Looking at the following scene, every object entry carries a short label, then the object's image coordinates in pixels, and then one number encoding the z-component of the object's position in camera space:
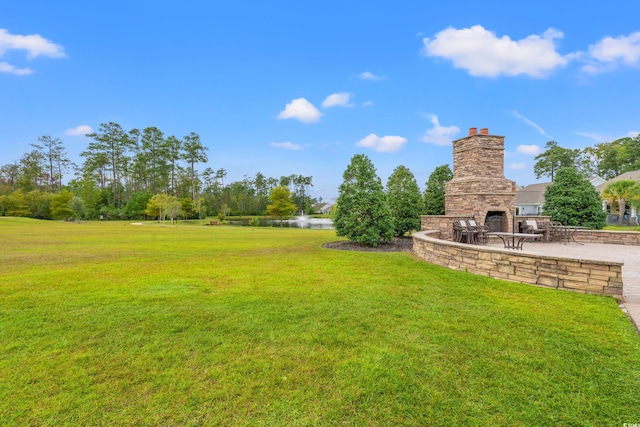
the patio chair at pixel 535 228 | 10.64
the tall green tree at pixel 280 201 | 41.38
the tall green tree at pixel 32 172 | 43.59
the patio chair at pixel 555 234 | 10.76
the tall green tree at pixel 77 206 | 34.53
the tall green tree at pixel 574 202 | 12.45
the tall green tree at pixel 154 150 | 48.31
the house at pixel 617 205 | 25.48
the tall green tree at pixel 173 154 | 49.12
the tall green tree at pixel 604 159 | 41.03
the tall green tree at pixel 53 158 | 47.06
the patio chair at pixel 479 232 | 9.26
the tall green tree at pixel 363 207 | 10.73
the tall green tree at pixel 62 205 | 35.75
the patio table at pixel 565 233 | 10.56
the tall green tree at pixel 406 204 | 12.87
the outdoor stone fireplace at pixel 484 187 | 10.74
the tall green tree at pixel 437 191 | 13.04
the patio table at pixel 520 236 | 7.49
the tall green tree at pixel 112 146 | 47.34
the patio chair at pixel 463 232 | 9.20
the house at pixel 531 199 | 32.94
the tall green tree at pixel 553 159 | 42.96
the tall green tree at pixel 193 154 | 50.00
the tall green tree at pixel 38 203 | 37.88
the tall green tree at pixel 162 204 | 35.90
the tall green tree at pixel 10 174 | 45.19
